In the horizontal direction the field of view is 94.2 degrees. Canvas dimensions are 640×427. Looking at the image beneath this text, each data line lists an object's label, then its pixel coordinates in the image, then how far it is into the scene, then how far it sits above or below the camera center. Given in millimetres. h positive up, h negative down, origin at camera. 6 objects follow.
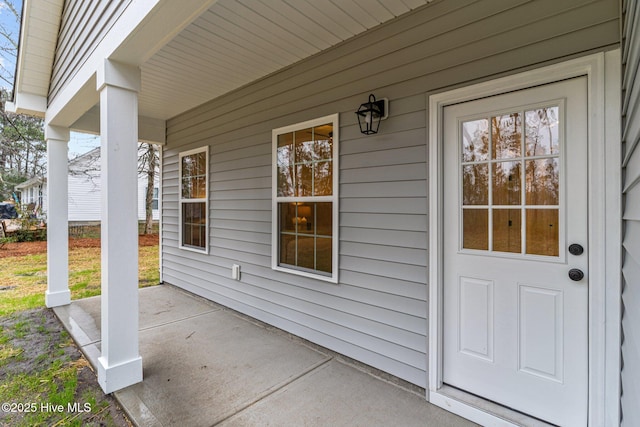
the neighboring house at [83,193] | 12750 +917
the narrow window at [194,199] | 4500 +189
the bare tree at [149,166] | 10461 +1678
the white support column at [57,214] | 3883 -42
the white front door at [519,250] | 1661 -244
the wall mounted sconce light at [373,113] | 2385 +793
